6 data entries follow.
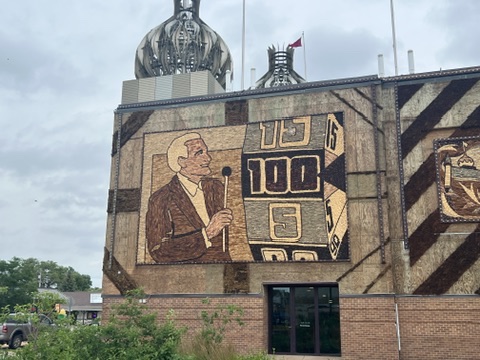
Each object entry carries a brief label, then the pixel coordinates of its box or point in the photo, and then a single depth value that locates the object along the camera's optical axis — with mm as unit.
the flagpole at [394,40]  22378
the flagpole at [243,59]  24453
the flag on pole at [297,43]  26592
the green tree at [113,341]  10349
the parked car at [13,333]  24078
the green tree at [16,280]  58094
